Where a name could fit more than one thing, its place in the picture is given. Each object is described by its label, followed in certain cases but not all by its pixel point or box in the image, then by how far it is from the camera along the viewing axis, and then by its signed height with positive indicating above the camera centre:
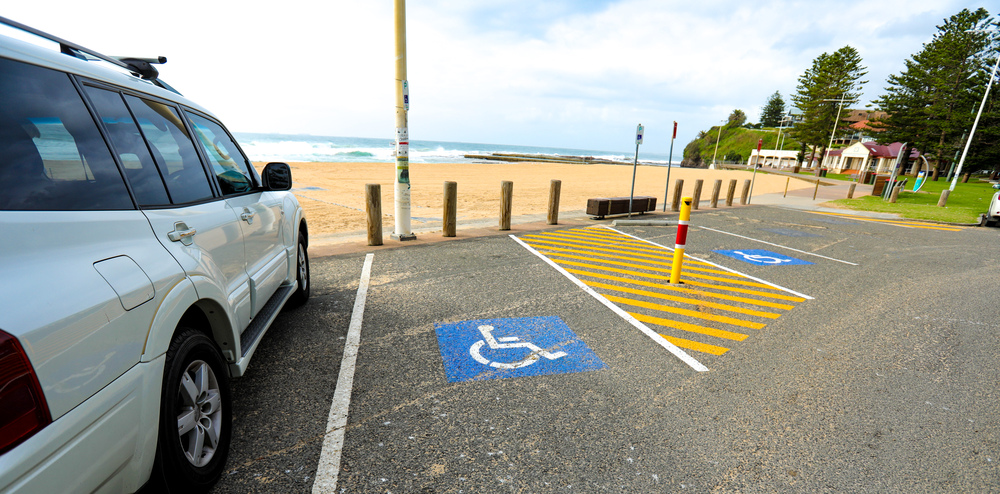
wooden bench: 12.93 -1.96
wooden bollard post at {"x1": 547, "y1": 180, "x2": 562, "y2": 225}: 11.56 -1.67
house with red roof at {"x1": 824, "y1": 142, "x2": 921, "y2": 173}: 55.84 -0.76
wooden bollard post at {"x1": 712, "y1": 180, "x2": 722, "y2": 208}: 17.89 -1.96
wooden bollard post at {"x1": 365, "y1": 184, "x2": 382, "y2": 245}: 8.09 -1.50
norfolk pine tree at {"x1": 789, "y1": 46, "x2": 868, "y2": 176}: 57.44 +7.14
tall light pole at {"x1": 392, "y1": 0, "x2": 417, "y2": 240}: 8.18 -0.27
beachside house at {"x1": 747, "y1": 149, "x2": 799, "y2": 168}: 77.69 -2.11
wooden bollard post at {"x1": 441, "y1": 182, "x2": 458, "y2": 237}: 9.22 -1.61
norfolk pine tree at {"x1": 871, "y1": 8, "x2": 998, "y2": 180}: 41.84 +6.12
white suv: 1.33 -0.62
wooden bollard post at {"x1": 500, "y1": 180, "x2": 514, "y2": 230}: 10.28 -1.56
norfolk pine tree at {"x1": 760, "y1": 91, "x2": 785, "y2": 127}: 125.75 +9.35
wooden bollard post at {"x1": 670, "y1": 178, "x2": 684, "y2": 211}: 15.89 -1.90
